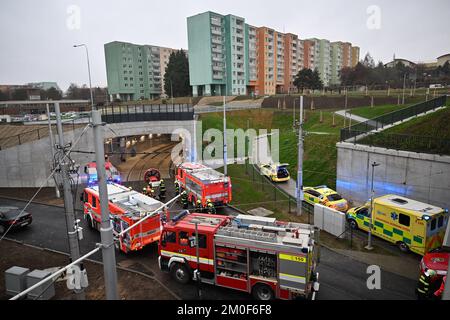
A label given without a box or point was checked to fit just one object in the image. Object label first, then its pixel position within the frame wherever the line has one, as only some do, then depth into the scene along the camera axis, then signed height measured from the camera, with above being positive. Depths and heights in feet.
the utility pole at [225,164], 88.64 -17.36
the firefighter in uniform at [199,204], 64.92 -20.86
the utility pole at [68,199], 32.09 -9.58
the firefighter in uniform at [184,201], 71.00 -21.80
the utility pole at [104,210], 22.47 -7.41
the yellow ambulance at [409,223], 47.11 -19.77
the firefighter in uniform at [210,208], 59.72 -20.13
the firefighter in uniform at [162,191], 77.41 -21.23
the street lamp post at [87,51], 37.80 +7.01
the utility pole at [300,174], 60.54 -14.64
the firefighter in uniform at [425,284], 35.70 -21.23
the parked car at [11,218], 59.12 -20.62
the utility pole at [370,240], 50.52 -22.94
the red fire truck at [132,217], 47.60 -17.22
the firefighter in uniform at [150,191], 74.60 -20.60
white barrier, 55.36 -21.83
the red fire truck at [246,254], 34.40 -17.78
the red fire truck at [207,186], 67.82 -18.38
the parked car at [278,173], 93.56 -21.64
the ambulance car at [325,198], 67.10 -21.66
